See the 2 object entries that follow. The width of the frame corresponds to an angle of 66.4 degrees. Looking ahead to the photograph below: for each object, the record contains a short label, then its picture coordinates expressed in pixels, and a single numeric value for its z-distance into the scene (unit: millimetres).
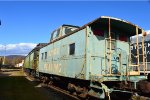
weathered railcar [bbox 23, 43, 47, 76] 12971
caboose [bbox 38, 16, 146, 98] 5250
